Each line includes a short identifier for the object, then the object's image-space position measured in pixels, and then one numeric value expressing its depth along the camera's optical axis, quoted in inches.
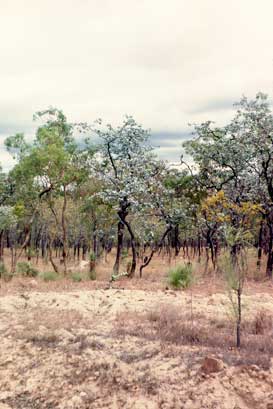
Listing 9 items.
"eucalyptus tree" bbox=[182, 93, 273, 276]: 676.1
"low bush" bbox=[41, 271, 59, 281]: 636.9
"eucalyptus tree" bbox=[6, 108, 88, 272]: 718.5
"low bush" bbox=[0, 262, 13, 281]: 636.4
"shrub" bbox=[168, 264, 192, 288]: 534.1
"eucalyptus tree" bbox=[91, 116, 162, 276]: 669.3
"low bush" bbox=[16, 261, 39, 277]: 705.6
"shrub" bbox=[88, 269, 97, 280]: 679.1
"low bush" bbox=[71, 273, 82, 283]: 650.2
